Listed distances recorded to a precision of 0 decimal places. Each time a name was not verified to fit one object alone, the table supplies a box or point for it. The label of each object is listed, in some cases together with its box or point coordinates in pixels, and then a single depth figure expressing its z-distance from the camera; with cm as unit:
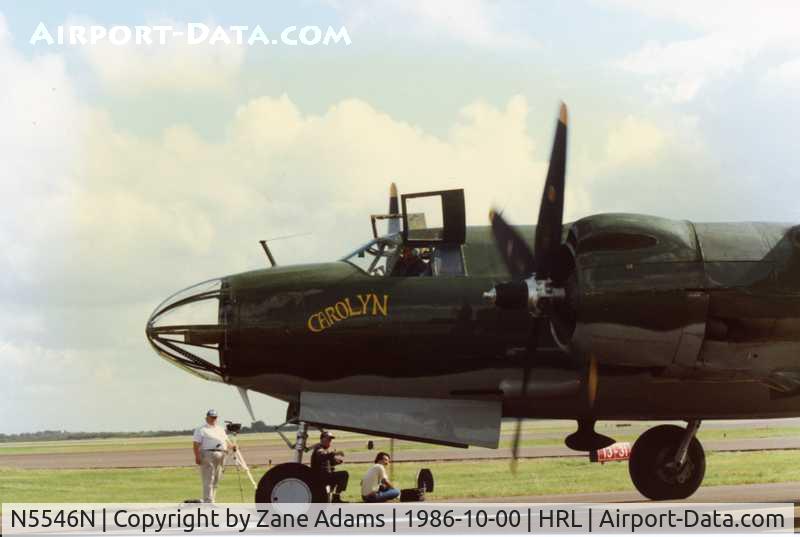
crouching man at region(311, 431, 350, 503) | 1846
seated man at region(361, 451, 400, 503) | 2077
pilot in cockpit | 1806
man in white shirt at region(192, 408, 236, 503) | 2112
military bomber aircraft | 1550
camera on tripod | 2082
